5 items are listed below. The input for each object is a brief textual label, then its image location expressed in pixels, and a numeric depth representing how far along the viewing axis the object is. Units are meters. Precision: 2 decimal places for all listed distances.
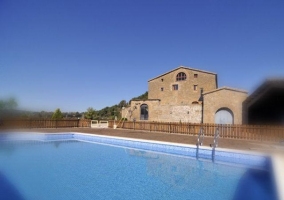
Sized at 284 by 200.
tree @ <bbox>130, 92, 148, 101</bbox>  48.16
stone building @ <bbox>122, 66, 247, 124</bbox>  19.59
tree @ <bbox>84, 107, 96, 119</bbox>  26.80
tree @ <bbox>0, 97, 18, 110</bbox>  20.69
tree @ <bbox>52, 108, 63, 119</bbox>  22.77
